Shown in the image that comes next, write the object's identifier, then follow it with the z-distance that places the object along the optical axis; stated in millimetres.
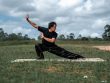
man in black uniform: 6243
